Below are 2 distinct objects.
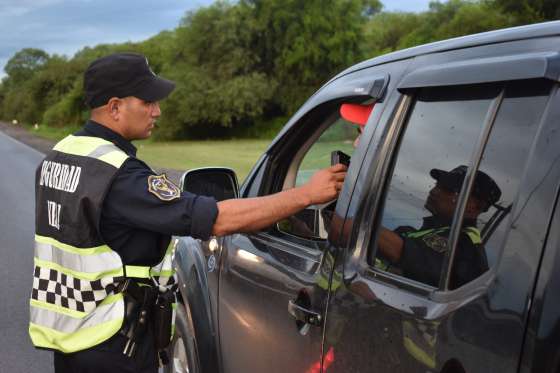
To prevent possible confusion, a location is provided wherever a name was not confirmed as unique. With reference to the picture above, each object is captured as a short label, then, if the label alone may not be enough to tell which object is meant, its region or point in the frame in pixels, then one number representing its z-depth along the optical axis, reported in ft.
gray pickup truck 4.82
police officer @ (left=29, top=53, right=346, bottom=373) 8.36
